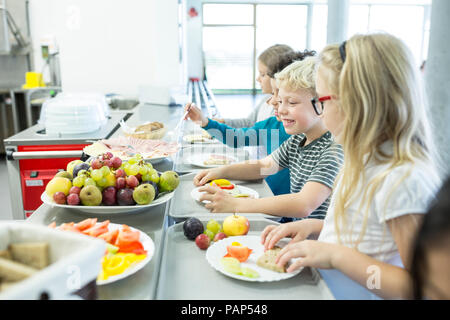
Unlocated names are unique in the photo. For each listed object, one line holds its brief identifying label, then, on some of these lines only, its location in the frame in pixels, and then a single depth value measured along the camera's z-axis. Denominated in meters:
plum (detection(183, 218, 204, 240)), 1.31
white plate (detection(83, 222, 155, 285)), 0.95
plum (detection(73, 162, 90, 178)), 1.48
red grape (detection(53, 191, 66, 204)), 1.37
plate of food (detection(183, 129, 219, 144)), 2.89
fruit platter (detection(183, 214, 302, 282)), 1.07
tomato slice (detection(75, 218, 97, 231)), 1.20
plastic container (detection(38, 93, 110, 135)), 3.03
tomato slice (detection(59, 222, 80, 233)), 1.15
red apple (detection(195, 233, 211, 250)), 1.25
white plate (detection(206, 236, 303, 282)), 1.05
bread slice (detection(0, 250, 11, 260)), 0.69
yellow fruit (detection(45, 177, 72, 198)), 1.40
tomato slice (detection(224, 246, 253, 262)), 1.16
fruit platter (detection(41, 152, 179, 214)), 1.37
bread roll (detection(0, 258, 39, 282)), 0.62
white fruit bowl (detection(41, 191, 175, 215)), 1.36
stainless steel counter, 0.97
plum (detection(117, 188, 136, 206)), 1.40
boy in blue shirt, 2.66
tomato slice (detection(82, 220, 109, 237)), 1.16
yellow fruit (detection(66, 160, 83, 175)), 1.54
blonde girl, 1.00
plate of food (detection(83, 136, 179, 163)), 2.11
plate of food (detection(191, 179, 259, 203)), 1.71
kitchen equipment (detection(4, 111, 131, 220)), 2.93
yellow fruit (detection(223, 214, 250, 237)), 1.35
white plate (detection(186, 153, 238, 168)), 2.20
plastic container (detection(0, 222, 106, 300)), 0.56
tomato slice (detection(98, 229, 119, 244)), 1.13
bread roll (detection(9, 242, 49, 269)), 0.68
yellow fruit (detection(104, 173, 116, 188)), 1.42
